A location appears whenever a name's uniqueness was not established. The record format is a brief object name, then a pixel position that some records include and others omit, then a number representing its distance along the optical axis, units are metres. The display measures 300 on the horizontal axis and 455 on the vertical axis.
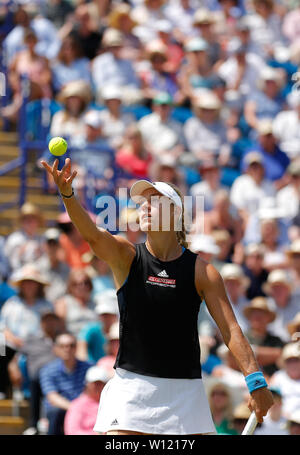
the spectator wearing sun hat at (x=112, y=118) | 11.85
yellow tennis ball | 5.44
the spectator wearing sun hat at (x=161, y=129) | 12.14
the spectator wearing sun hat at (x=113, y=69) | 12.82
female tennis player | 5.47
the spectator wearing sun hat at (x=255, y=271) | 10.66
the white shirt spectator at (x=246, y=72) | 13.72
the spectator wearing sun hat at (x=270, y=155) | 12.34
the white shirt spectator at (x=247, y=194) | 11.76
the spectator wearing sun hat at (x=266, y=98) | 13.29
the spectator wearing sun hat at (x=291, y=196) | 11.51
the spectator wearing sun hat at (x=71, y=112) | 11.41
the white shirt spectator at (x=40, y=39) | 12.47
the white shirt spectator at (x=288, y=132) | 12.63
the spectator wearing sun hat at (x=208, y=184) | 11.56
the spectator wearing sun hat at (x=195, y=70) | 13.27
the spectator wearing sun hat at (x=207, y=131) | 12.46
